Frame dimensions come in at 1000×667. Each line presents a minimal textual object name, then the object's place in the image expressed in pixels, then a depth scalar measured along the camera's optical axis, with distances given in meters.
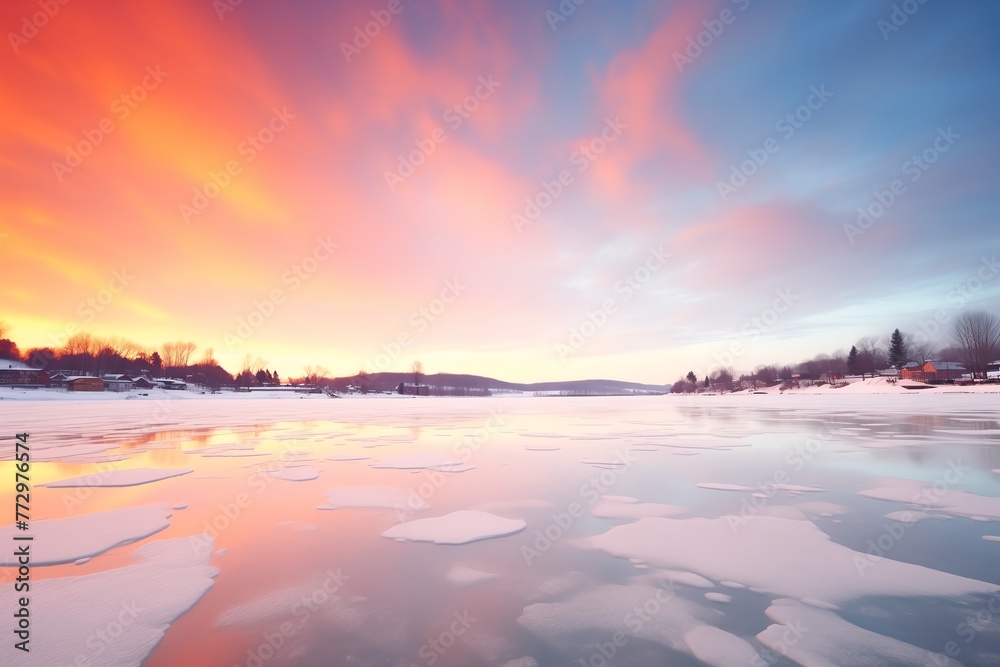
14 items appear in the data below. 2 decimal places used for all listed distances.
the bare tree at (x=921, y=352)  89.53
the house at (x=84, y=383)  66.31
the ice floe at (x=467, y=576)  3.81
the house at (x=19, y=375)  64.50
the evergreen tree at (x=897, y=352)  80.43
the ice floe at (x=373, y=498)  6.29
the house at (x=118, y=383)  73.46
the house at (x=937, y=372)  65.38
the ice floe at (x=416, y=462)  9.45
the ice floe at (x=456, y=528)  4.92
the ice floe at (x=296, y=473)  8.05
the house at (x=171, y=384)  84.31
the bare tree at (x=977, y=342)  59.59
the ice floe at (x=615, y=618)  2.88
